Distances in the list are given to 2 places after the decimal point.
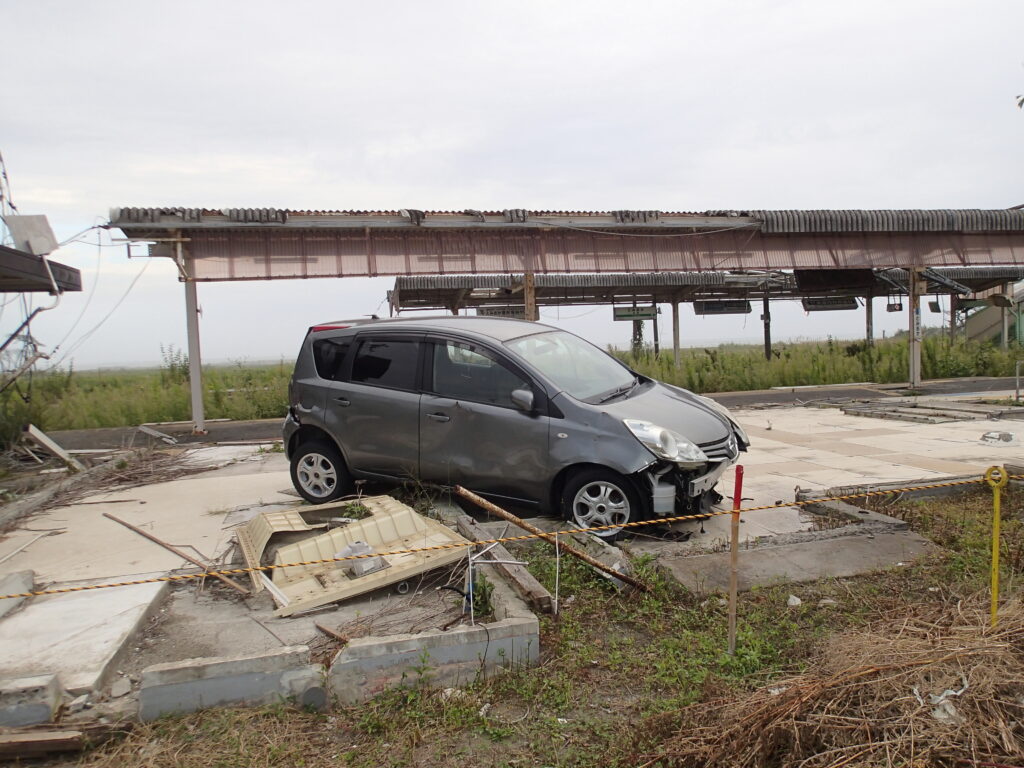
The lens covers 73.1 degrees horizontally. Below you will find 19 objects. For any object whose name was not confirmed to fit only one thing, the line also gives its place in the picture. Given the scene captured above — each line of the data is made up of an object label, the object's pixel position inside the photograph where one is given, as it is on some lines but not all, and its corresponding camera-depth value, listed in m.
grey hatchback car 5.30
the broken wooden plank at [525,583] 3.97
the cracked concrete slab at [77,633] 3.47
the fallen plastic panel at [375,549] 4.26
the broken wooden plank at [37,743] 2.87
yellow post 3.41
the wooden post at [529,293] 14.56
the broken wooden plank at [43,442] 9.59
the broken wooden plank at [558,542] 4.27
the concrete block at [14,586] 4.26
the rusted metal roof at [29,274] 7.92
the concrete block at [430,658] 3.29
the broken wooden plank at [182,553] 4.60
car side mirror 5.59
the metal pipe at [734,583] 3.41
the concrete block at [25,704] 3.03
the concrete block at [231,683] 3.15
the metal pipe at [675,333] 20.53
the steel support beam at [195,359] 13.27
